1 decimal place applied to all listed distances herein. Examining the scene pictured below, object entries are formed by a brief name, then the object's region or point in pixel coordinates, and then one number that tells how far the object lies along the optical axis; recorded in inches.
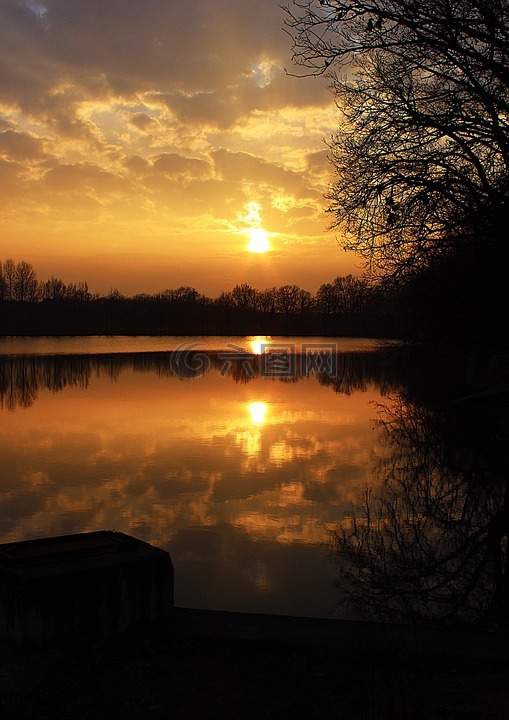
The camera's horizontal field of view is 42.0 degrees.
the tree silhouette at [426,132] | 385.1
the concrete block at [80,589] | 190.4
